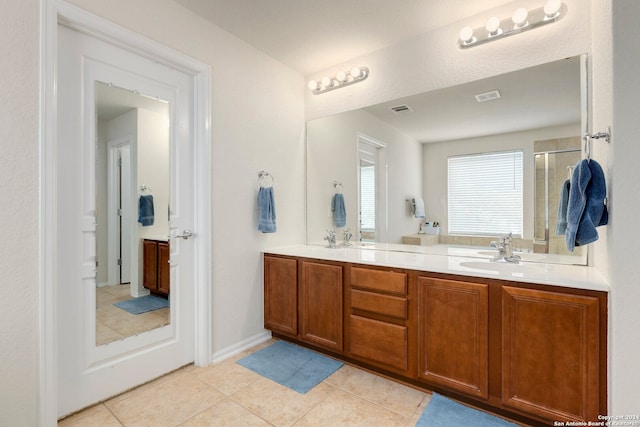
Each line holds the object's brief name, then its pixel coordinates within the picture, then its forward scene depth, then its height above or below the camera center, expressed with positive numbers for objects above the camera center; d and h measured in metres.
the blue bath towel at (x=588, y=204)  1.38 +0.04
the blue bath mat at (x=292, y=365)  2.06 -1.11
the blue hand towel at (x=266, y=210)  2.58 +0.03
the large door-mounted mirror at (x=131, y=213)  1.84 +0.00
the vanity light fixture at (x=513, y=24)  1.82 +1.19
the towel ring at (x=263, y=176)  2.67 +0.32
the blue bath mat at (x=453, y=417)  1.65 -1.12
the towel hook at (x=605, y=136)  1.36 +0.35
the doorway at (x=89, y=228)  1.55 -0.09
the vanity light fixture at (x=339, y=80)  2.66 +1.20
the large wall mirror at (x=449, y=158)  1.92 +0.42
